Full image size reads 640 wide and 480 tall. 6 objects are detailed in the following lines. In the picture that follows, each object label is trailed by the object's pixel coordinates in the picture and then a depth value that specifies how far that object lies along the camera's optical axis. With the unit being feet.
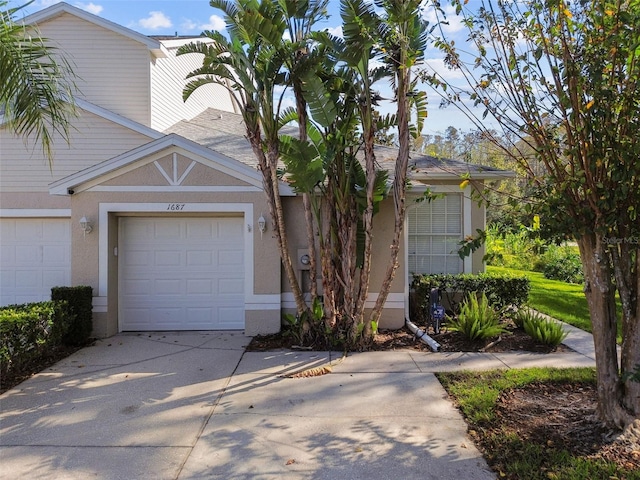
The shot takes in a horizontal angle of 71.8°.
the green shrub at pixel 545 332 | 23.51
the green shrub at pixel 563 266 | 57.68
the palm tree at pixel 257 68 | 20.83
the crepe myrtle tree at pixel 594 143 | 12.09
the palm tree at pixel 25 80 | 17.94
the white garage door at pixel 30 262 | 30.12
